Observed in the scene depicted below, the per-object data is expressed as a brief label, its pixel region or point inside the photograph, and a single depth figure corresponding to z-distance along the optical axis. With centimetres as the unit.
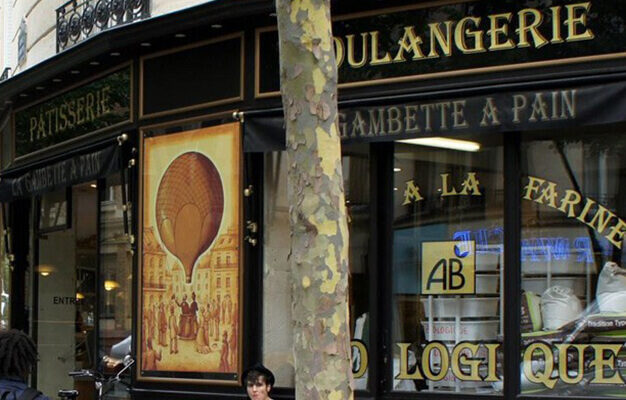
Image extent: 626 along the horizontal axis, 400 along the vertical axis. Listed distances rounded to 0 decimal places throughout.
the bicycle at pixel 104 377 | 1182
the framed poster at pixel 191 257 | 1081
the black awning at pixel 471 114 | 898
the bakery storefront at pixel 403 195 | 931
